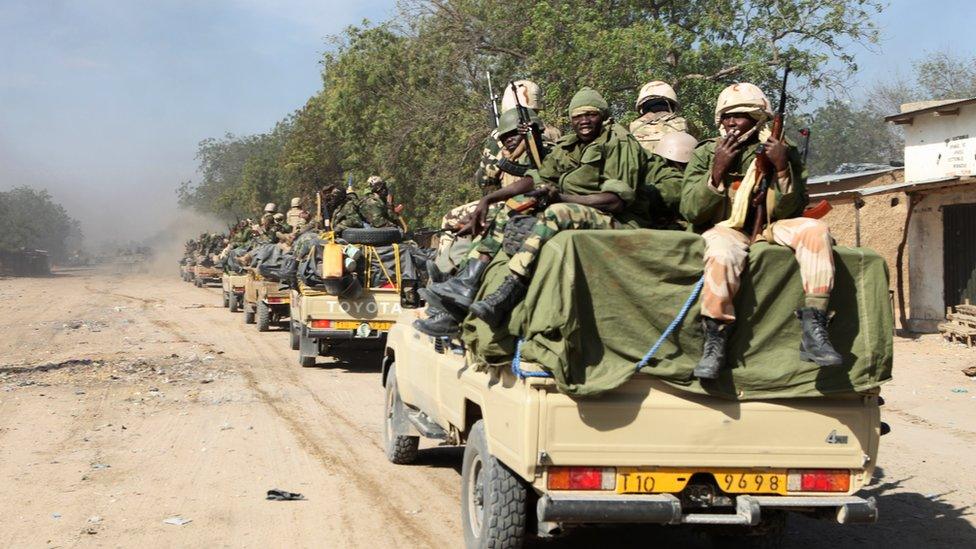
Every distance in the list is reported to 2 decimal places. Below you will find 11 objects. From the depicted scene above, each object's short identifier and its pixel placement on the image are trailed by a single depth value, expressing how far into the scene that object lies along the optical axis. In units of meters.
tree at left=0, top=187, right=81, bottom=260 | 114.96
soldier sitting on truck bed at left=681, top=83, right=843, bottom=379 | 4.95
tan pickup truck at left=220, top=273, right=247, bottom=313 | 27.55
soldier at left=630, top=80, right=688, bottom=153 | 7.69
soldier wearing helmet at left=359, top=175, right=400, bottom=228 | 15.89
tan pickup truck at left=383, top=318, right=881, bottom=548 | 4.79
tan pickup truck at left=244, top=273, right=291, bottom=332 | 20.62
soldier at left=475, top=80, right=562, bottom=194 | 7.70
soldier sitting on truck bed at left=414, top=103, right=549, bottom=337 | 5.91
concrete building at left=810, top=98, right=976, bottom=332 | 18.17
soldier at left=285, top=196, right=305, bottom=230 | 23.40
